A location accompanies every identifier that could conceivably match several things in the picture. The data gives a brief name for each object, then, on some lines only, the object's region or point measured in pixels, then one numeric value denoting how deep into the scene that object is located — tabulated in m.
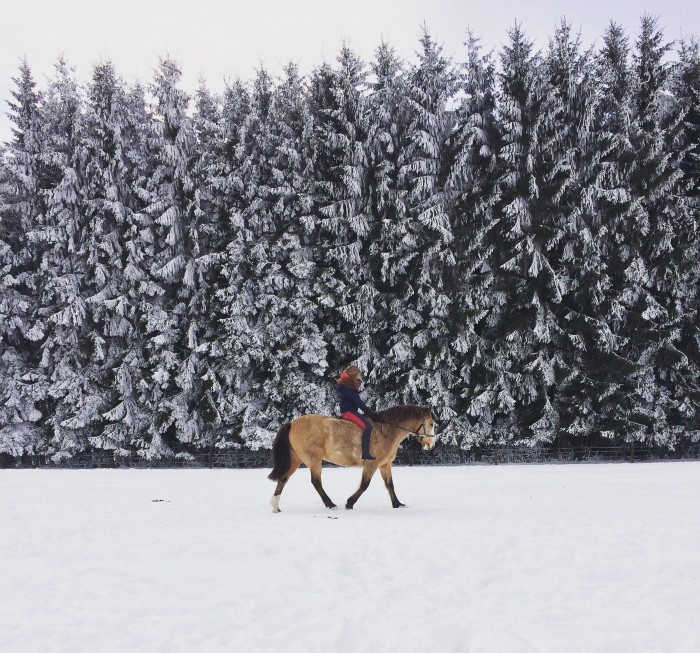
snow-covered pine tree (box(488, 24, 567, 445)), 24.33
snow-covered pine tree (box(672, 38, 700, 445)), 24.25
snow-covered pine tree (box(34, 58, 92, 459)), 26.42
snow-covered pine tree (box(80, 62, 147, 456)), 26.45
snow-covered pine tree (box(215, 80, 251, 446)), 25.94
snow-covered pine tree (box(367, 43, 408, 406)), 25.67
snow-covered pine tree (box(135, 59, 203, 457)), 26.05
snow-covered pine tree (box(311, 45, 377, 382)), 26.16
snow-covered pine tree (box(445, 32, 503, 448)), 24.80
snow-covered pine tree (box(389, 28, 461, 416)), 25.09
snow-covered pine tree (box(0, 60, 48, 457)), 27.02
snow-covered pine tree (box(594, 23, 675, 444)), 23.89
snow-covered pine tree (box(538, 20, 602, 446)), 24.25
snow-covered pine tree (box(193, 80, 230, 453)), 25.95
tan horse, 10.88
